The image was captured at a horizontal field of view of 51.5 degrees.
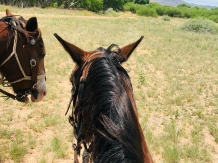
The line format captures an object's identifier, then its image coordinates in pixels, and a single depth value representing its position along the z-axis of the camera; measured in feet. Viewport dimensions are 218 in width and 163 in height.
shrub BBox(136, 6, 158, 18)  166.71
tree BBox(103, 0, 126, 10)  179.83
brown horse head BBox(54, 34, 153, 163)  3.57
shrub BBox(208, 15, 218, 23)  163.78
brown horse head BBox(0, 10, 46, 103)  8.13
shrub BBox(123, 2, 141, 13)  199.00
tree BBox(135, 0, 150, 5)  266.57
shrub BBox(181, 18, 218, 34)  73.97
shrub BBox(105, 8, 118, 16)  129.37
